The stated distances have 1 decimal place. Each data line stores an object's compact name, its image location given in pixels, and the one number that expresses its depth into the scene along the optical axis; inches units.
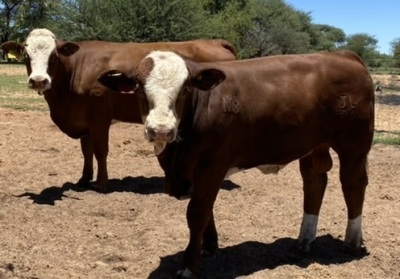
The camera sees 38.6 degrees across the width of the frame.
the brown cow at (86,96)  274.1
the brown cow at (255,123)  146.9
